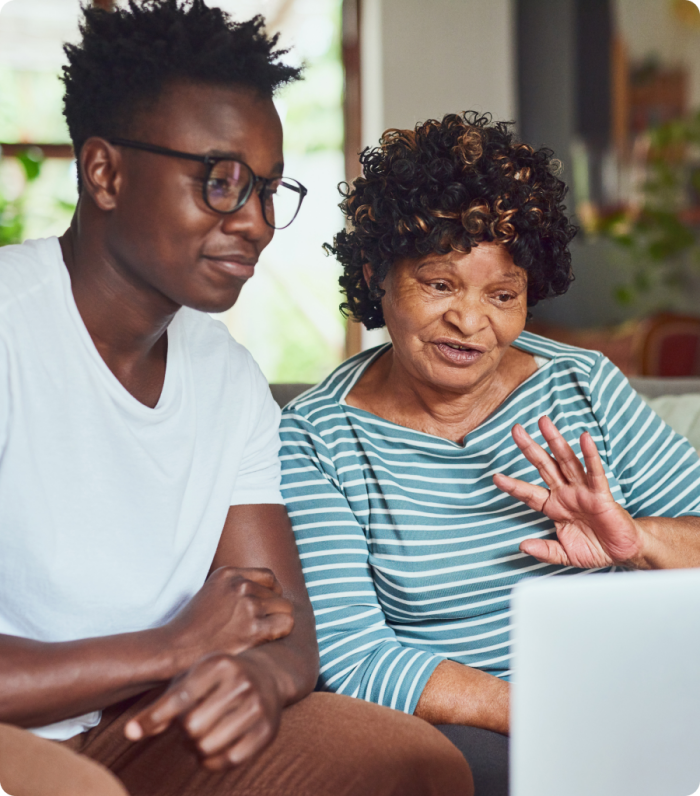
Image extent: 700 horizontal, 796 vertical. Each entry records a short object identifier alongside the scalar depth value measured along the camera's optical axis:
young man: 0.89
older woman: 1.19
